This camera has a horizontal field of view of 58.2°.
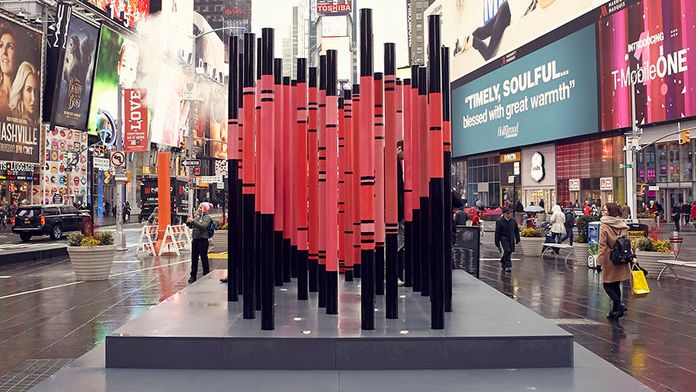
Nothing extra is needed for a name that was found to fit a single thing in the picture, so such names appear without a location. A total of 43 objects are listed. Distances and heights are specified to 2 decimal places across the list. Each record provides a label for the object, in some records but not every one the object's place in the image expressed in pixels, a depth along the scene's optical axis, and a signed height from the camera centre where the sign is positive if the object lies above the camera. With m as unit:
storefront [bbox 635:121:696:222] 42.34 +1.86
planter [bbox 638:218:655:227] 30.38 -1.06
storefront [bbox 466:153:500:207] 62.97 +2.28
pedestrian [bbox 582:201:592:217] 31.02 -0.54
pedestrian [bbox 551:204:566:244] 20.22 -0.79
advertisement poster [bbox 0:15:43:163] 39.47 +7.68
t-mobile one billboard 35.16 +8.31
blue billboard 43.66 +8.34
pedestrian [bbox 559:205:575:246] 23.77 -0.93
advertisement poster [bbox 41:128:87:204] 47.44 +3.17
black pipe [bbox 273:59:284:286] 9.66 -0.85
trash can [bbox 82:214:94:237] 18.83 -0.53
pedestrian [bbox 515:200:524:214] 42.42 -0.52
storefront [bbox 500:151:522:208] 56.44 +2.52
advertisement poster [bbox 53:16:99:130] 45.38 +9.83
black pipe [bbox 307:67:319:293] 9.22 -0.85
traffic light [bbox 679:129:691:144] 32.18 +3.20
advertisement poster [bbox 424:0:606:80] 47.44 +15.72
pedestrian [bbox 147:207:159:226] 25.92 -0.54
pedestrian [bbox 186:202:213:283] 13.35 -0.60
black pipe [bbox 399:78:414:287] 8.95 -0.64
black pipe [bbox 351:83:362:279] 8.00 +0.42
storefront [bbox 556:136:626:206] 43.53 +2.23
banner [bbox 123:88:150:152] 23.95 +3.24
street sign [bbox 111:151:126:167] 22.25 +1.70
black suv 28.67 -0.62
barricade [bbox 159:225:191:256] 20.53 -1.18
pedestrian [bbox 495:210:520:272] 15.88 -0.94
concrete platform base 5.86 -1.37
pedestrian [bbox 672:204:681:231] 32.56 -1.03
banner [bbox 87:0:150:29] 52.25 +17.62
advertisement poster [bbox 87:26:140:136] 50.22 +11.17
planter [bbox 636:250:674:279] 14.36 -1.44
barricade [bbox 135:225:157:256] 20.28 -1.23
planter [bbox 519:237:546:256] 20.09 -1.45
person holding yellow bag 9.24 -0.85
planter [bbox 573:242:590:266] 17.22 -1.48
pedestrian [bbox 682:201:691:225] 39.47 -0.92
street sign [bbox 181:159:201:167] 27.05 +1.87
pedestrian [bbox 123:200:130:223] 50.47 -0.48
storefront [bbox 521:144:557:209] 51.06 +2.14
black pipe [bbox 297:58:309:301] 8.45 -0.82
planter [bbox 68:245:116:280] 13.74 -1.19
